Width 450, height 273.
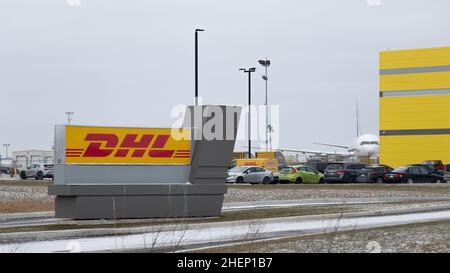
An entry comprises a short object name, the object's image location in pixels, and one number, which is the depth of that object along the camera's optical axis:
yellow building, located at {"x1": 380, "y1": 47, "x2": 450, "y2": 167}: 81.62
